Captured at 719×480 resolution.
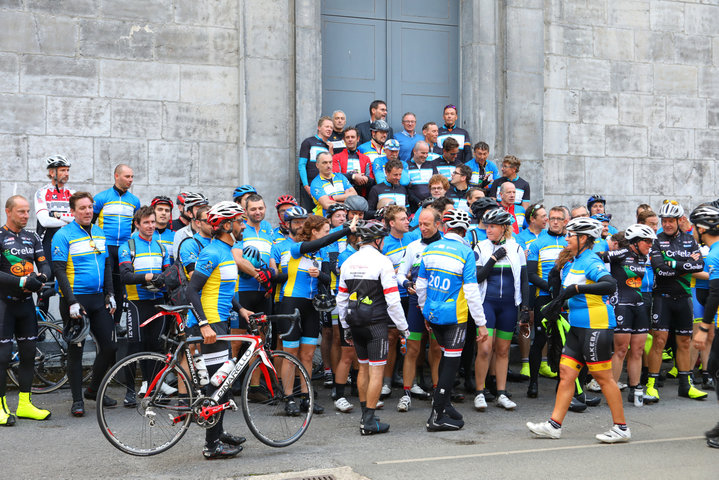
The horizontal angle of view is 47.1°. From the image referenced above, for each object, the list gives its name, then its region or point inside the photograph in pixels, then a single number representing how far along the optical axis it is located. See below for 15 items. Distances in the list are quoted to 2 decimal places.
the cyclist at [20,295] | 8.07
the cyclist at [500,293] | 9.07
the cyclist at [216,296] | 6.91
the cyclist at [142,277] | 8.83
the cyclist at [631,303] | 9.45
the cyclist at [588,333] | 7.56
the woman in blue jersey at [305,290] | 8.77
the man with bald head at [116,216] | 9.76
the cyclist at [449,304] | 8.09
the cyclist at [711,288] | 7.55
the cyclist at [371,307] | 7.86
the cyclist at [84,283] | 8.53
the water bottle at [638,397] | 9.52
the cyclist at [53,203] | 9.82
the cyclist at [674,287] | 10.21
